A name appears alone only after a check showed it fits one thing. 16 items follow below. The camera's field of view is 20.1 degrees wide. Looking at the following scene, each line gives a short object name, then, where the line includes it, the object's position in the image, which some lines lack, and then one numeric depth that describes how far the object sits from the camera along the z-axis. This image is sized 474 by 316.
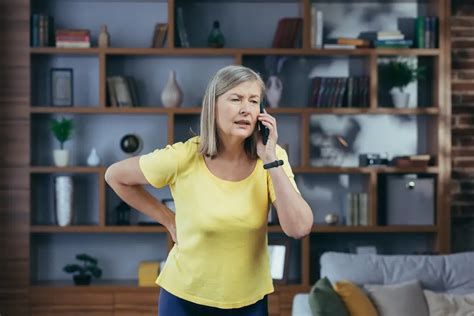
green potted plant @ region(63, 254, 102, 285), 8.13
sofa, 6.56
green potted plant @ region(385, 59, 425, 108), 8.33
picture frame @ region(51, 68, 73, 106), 8.24
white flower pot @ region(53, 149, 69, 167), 8.21
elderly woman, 3.24
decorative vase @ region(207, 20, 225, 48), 8.20
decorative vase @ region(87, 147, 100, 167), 8.29
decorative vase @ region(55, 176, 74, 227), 8.20
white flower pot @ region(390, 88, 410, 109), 8.42
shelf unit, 8.10
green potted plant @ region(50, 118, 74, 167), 8.18
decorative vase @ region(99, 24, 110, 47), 8.13
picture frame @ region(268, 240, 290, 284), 8.30
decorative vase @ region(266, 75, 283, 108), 8.29
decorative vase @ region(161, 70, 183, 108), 8.22
